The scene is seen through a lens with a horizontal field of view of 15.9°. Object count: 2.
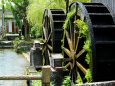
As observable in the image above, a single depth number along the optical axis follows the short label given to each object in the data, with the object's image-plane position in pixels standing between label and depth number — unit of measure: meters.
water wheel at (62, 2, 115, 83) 9.58
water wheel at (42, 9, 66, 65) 15.01
